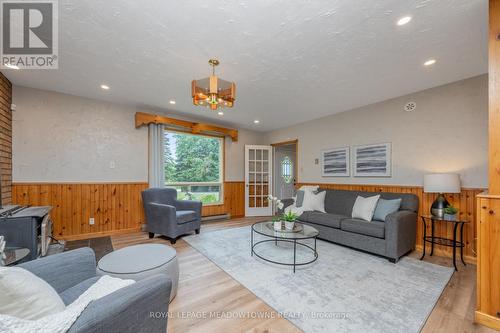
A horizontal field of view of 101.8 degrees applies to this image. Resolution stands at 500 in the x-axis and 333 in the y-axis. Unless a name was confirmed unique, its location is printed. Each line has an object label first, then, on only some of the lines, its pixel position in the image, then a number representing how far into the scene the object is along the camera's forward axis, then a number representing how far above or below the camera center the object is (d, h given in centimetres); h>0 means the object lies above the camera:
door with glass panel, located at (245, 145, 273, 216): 580 -41
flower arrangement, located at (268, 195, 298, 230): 275 -77
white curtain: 428 +22
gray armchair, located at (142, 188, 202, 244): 340 -86
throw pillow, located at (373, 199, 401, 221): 305 -65
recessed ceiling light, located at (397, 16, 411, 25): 173 +126
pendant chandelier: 225 +81
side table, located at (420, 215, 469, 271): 254 -104
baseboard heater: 508 -134
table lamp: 264 -27
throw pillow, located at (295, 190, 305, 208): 420 -70
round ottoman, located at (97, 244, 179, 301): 166 -86
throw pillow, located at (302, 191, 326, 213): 392 -71
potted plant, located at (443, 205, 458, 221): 261 -62
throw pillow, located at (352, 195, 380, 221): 317 -68
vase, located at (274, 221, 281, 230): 279 -82
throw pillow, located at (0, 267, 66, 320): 79 -55
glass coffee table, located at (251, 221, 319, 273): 250 -88
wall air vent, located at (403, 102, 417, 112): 331 +97
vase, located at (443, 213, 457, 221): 258 -66
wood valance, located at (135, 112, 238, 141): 411 +92
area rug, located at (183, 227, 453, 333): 164 -125
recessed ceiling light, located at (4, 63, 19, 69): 250 +124
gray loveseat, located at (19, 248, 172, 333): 75 -62
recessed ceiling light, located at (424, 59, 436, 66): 237 +123
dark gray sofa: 270 -92
